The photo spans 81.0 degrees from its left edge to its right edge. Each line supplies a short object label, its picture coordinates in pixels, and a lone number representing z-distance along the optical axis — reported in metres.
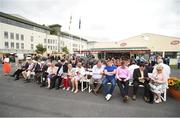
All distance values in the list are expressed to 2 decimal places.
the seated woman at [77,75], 4.61
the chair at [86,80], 4.70
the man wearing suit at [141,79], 3.82
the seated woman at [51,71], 5.06
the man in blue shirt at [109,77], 4.05
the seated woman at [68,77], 4.85
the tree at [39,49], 33.75
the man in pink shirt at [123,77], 3.89
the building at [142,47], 18.63
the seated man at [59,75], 5.00
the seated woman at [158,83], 3.63
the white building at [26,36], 27.52
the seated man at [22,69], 6.29
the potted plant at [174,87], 3.85
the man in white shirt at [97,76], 4.45
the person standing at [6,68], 7.68
